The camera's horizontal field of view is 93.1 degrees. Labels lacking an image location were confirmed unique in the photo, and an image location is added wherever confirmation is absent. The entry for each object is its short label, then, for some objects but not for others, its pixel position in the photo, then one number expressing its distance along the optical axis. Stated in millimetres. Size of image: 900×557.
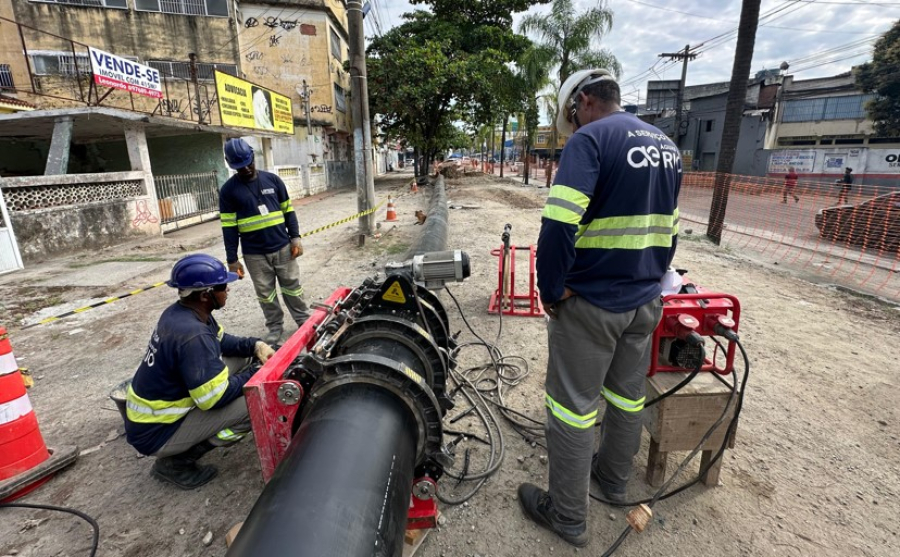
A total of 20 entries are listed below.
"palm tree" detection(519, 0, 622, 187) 15570
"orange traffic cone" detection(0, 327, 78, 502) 2293
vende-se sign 9430
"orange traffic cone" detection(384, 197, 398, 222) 10891
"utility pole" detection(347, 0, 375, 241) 7621
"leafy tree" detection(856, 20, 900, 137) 19766
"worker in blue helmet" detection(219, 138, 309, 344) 3768
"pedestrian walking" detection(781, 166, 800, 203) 12921
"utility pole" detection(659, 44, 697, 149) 24656
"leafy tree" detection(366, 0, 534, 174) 20828
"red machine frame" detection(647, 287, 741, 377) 2283
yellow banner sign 12461
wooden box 2189
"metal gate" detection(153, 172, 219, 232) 10977
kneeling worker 2148
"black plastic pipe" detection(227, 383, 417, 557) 1034
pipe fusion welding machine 1089
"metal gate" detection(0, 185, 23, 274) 6793
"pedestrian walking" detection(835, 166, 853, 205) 10314
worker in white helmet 1751
